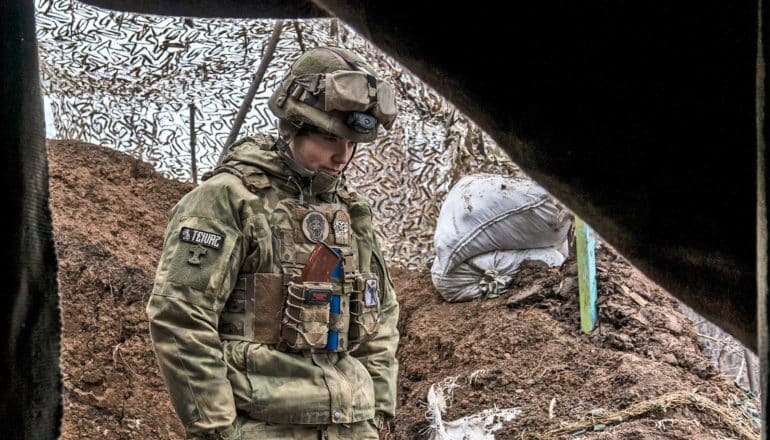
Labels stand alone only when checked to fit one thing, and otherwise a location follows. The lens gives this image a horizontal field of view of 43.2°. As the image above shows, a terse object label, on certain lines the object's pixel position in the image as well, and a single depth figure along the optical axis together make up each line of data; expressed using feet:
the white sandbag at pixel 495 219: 19.93
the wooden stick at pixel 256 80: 20.59
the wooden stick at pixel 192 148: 21.56
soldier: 9.06
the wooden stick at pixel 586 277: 17.79
